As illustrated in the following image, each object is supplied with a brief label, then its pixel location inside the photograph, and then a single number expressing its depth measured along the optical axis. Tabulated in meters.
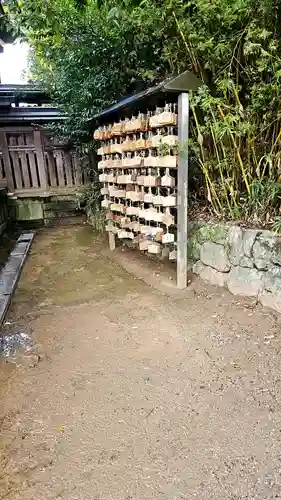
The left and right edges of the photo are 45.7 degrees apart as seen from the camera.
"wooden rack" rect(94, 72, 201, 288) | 3.04
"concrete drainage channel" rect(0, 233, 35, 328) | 3.28
